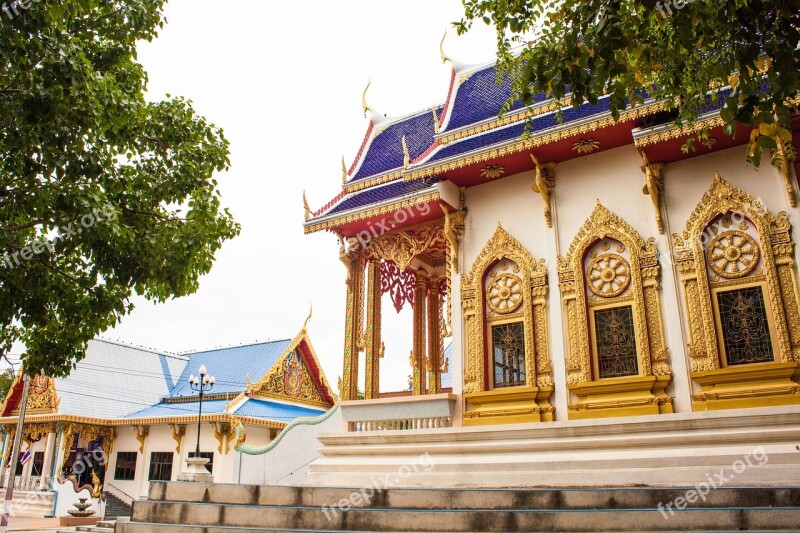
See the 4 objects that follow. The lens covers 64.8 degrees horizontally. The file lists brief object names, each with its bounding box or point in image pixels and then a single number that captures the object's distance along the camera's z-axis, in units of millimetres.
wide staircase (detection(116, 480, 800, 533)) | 4676
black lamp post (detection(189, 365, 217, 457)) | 14406
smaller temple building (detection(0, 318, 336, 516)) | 18984
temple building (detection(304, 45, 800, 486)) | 6992
